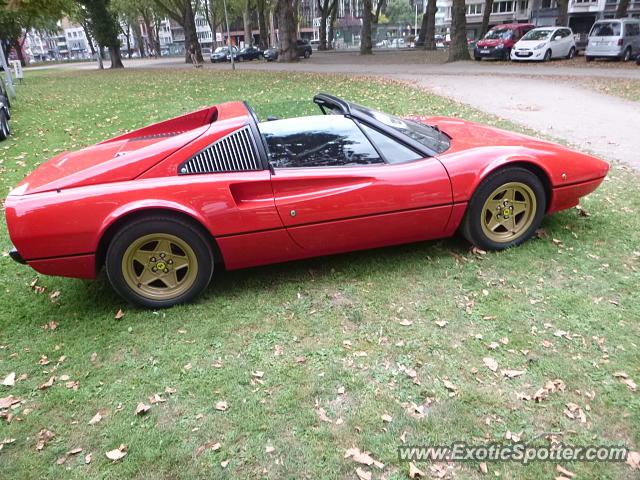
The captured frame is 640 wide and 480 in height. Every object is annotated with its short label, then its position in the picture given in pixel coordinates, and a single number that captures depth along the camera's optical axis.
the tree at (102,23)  31.91
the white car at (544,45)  20.72
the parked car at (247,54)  36.75
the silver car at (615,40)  19.69
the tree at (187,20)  32.97
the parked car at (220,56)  35.44
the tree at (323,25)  44.54
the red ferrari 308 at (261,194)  3.12
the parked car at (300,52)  33.09
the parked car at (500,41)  22.16
